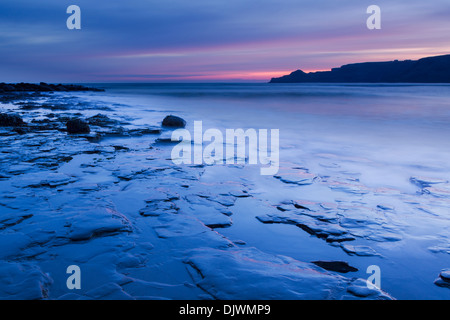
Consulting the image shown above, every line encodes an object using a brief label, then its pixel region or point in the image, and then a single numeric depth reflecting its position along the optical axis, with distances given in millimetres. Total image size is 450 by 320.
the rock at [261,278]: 2070
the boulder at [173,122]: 10734
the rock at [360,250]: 2596
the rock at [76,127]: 8367
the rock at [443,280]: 2201
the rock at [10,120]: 9219
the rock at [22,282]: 1984
